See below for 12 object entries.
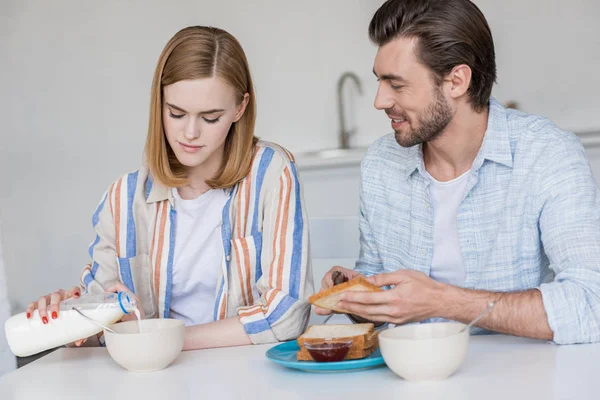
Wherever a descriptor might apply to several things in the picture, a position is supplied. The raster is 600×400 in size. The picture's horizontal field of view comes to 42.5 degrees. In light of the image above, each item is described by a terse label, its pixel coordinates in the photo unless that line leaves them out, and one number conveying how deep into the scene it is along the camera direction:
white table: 1.24
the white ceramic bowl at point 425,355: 1.26
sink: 3.62
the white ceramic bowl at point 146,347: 1.46
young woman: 1.86
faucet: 3.71
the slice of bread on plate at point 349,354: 1.42
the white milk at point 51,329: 1.58
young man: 1.75
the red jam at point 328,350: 1.38
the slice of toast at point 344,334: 1.43
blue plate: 1.37
